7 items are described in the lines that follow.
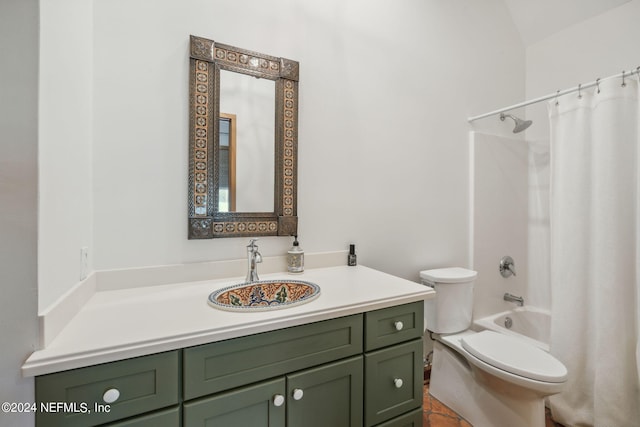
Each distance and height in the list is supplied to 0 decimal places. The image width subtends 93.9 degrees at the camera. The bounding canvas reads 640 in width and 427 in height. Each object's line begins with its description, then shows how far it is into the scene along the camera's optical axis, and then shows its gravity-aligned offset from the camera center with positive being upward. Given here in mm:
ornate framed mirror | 1369 +349
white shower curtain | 1518 -240
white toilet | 1405 -757
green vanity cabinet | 785 -529
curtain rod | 1533 +717
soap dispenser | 1540 -241
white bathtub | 2271 -826
